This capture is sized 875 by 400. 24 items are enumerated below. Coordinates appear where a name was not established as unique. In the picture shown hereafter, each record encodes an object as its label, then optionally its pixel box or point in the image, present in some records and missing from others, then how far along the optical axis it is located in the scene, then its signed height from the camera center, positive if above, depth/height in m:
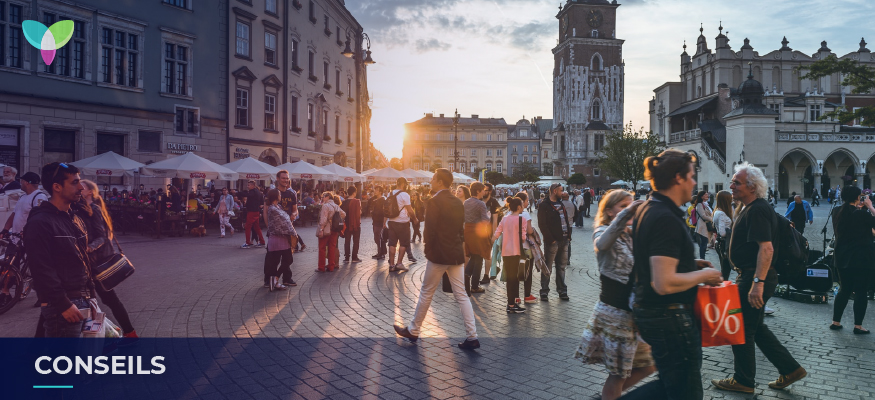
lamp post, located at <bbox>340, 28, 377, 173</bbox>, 44.89 +8.00
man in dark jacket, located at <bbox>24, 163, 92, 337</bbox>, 3.77 -0.37
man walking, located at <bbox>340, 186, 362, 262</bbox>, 12.75 -0.38
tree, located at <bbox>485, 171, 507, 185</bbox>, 95.75 +5.06
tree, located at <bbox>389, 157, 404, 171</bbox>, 113.54 +9.55
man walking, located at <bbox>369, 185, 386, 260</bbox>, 13.16 -0.32
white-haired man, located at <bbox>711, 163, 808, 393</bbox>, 4.58 -0.60
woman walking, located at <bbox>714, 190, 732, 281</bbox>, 8.99 -0.32
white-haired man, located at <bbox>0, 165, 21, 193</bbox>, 9.76 +0.46
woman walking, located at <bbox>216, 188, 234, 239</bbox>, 18.53 -0.23
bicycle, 7.46 -1.00
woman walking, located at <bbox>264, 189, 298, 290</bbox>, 9.07 -0.62
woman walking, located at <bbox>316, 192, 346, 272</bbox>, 11.14 -0.62
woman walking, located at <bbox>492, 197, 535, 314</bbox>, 7.89 -0.58
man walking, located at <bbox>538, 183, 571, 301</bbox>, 8.95 -0.49
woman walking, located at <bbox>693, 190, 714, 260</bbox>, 13.52 -0.40
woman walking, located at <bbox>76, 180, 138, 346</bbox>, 5.33 -0.37
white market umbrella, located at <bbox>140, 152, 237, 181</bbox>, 18.80 +1.26
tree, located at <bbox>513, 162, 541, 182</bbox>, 102.50 +7.52
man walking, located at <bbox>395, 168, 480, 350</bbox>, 6.06 -0.54
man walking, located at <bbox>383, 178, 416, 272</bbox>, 11.92 -0.24
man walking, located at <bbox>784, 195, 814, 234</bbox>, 15.65 -0.22
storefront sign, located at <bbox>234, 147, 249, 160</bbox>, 28.62 +2.77
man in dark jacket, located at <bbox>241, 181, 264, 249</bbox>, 15.23 -0.10
